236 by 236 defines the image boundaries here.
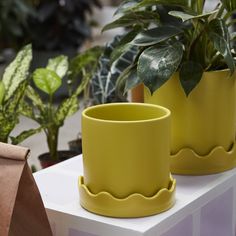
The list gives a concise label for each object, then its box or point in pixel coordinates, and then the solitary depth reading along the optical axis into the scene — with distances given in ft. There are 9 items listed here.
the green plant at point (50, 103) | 5.52
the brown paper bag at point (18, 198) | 4.01
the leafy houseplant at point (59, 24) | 14.35
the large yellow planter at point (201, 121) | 4.74
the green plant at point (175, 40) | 4.46
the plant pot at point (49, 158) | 5.91
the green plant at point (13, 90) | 5.23
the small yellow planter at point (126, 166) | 4.19
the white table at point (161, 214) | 4.24
